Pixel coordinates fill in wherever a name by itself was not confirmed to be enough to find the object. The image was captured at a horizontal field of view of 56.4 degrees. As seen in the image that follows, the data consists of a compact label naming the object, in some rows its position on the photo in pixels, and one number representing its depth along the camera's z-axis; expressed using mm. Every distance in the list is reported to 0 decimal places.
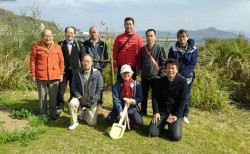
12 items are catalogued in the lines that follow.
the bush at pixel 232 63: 6474
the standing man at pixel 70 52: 4579
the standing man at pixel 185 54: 4374
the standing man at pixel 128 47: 4549
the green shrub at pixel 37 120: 4305
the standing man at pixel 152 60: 4467
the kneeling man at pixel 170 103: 4115
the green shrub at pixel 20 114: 4578
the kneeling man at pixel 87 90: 4316
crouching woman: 4290
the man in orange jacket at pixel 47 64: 4361
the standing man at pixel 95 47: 4609
